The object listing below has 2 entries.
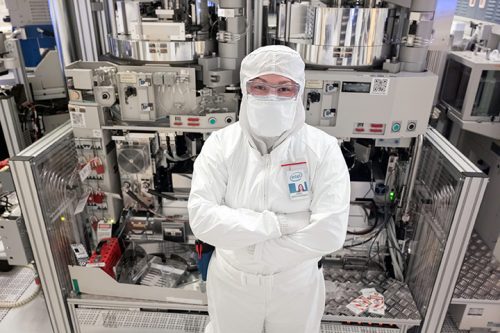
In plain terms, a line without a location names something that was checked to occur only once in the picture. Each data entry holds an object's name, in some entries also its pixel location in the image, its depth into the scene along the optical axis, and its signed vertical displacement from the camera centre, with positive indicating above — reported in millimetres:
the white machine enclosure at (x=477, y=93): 2656 -610
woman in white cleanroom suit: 1564 -790
